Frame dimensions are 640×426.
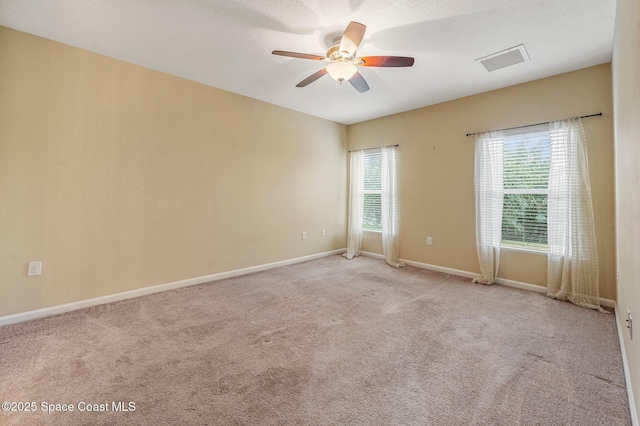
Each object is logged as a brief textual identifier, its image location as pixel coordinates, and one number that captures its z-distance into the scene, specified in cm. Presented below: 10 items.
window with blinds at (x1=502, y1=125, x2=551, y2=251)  323
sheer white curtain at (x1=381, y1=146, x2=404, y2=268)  455
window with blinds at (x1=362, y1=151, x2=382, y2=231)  499
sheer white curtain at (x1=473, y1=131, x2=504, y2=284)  353
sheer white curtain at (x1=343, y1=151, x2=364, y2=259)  514
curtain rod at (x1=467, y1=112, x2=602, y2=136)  285
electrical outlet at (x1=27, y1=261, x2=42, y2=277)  244
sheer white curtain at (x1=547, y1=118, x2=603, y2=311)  284
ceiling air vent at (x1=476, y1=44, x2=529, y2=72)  262
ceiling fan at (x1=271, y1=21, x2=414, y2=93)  210
